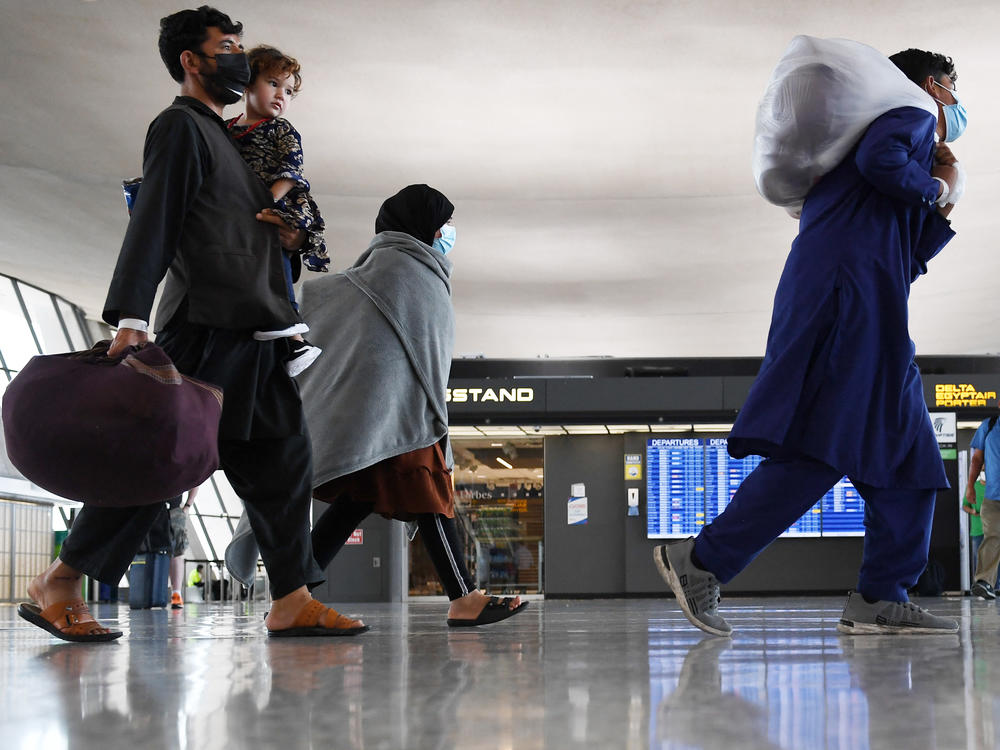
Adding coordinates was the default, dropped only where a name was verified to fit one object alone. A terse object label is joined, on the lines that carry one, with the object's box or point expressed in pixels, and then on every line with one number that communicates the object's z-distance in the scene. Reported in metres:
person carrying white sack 2.88
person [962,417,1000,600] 9.80
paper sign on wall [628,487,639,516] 14.40
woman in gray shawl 3.71
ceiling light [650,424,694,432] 14.27
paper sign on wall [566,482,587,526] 14.51
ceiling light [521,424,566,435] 14.35
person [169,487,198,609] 11.30
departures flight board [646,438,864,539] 14.25
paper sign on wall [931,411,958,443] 13.74
